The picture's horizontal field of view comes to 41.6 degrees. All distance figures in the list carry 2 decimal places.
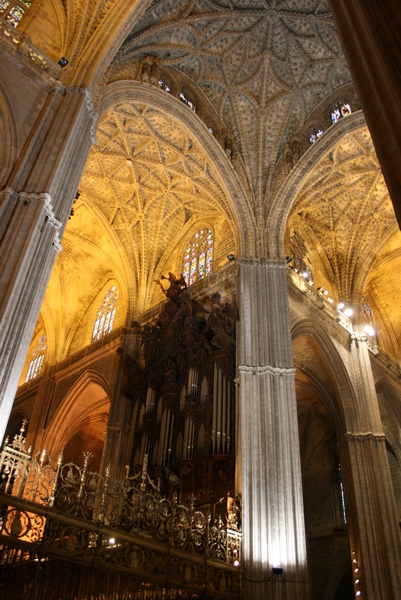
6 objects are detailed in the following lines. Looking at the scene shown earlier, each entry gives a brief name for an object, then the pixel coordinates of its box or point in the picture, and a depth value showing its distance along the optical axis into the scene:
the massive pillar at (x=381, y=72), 4.43
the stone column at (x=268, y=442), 10.45
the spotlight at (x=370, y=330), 20.93
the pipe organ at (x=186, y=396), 12.78
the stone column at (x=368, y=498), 13.59
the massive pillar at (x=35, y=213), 8.02
